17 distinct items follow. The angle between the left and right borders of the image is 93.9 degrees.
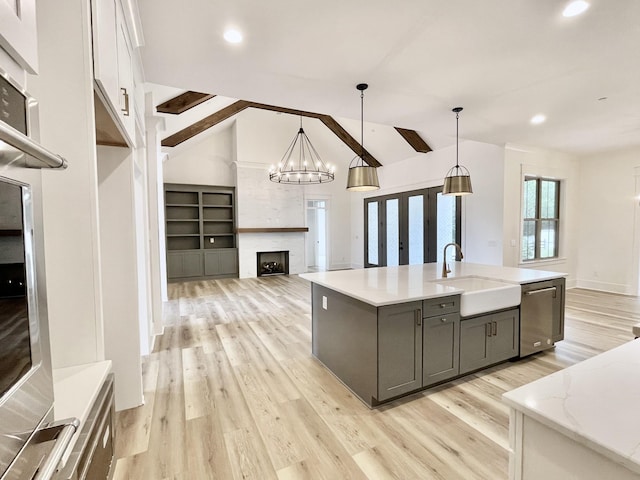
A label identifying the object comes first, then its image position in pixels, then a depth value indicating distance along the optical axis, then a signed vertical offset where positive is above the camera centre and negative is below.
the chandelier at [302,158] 8.70 +2.19
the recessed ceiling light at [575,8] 1.96 +1.46
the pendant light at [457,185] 3.68 +0.53
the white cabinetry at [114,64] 1.34 +0.89
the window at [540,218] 5.87 +0.18
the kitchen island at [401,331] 2.22 -0.86
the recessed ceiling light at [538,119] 4.05 +1.50
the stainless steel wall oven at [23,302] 0.65 -0.17
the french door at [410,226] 6.61 +0.06
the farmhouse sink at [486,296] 2.51 -0.61
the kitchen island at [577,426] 0.69 -0.50
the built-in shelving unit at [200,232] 7.62 -0.03
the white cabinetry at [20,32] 0.65 +0.47
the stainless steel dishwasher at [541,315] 2.96 -0.92
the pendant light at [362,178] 3.31 +0.57
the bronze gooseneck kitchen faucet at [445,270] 3.10 -0.45
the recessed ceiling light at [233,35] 2.26 +1.50
